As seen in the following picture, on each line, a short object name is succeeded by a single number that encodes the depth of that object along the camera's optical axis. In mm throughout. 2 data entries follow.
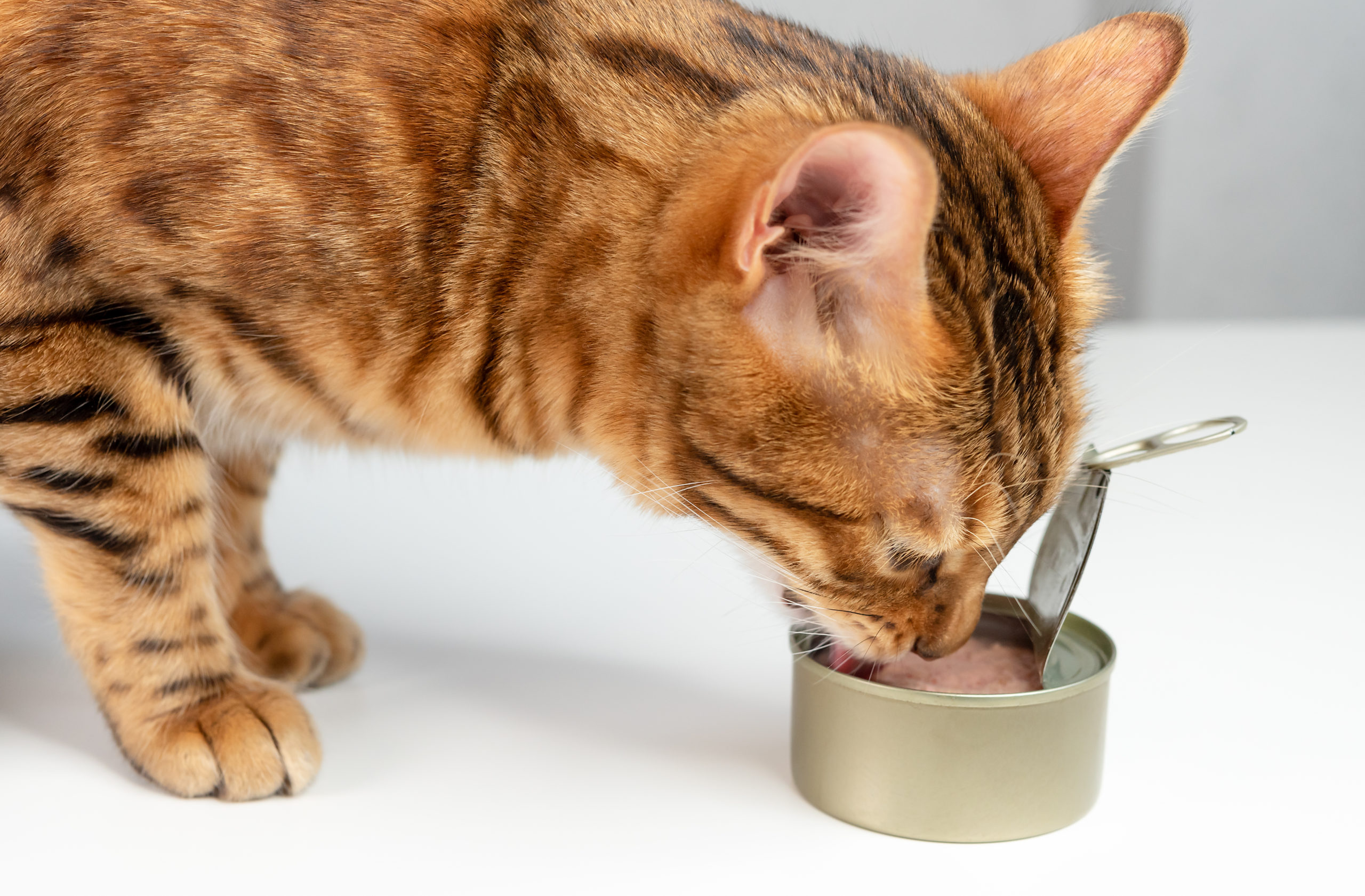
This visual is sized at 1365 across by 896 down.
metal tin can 609
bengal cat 589
